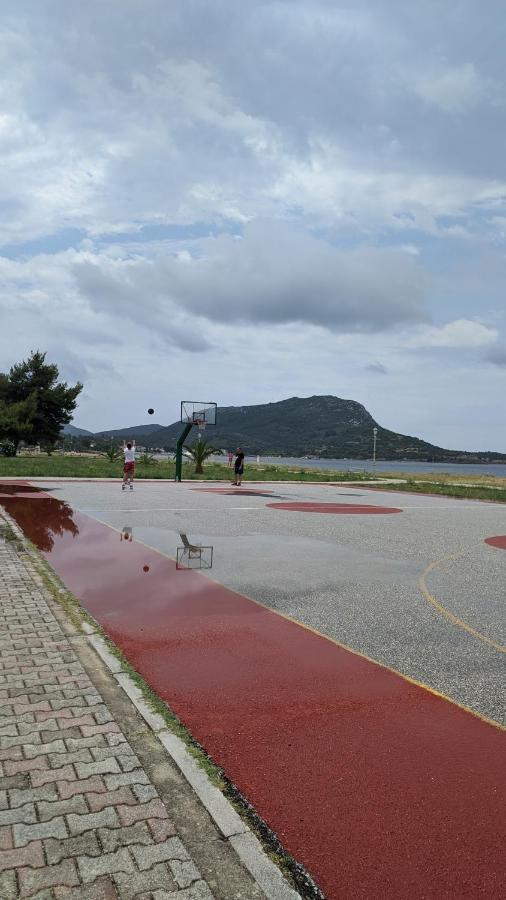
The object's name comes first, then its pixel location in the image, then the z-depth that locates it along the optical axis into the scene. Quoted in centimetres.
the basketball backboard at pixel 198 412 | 3177
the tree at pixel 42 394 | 5525
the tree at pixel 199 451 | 3469
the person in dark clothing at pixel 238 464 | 2767
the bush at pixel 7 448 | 4684
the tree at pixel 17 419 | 4872
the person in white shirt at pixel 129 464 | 2153
